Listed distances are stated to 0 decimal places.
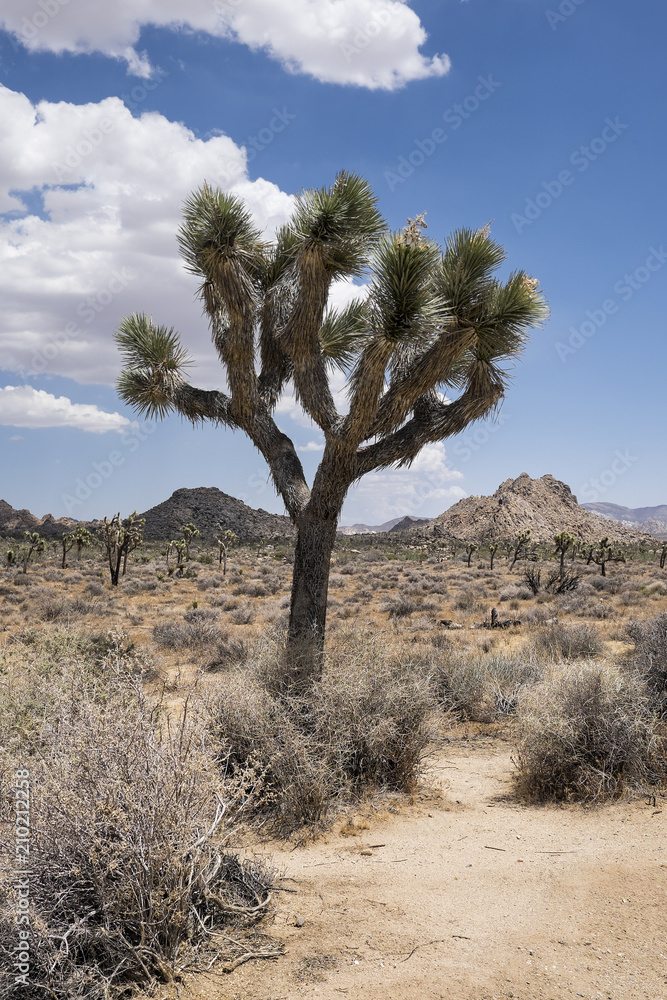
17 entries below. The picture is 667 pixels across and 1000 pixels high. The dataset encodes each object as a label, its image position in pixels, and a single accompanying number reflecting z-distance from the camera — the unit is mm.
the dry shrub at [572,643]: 10500
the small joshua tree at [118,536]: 24703
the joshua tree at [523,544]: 34719
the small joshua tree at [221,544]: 31388
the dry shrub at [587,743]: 5262
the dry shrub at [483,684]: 7992
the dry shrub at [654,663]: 6043
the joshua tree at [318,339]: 6621
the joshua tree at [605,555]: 28248
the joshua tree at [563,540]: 25878
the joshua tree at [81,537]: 31469
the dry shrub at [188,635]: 12484
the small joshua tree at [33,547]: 30812
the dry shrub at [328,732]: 4902
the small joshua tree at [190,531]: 36562
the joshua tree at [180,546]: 31281
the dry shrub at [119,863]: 2762
